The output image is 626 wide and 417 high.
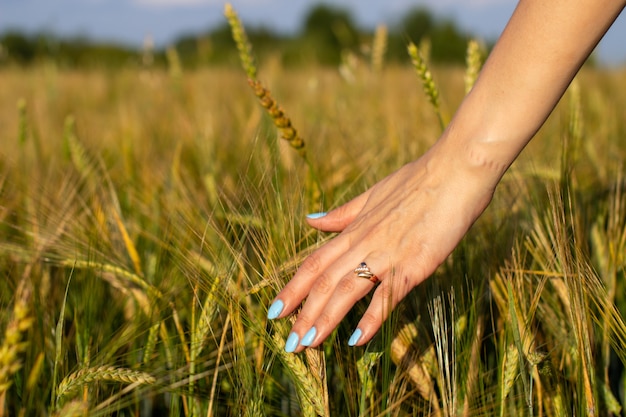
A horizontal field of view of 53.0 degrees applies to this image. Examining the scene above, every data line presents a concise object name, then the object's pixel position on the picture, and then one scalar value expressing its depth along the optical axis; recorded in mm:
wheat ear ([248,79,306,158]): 906
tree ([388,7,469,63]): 9008
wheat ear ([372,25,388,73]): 2004
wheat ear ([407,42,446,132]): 1041
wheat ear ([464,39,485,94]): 1138
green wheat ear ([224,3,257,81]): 1121
